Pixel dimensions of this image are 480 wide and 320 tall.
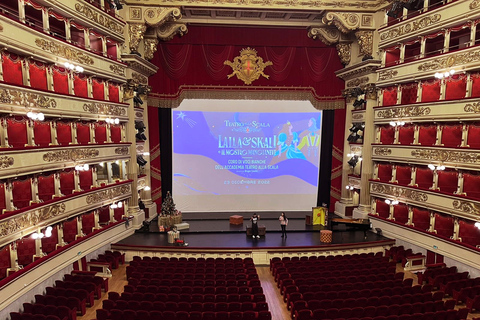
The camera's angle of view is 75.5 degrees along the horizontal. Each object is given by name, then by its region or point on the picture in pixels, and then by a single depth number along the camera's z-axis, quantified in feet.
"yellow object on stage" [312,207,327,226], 58.90
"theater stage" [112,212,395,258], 48.39
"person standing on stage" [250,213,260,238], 52.75
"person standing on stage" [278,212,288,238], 52.65
